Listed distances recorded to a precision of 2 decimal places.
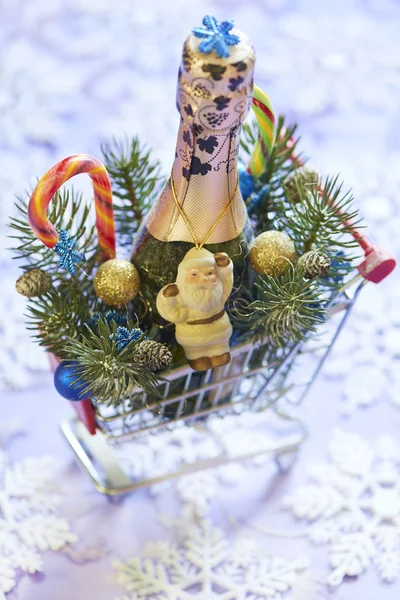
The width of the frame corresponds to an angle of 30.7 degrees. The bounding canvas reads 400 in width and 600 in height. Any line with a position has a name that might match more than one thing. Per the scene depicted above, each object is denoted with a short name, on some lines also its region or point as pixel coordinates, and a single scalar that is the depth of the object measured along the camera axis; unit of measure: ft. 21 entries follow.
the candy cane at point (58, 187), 1.73
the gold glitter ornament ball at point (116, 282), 1.90
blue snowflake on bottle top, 1.57
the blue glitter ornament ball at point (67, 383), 1.88
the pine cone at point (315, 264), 1.87
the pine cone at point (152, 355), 1.79
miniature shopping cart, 2.03
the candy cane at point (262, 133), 1.92
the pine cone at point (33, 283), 1.92
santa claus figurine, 1.77
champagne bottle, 1.59
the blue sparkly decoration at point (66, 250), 1.80
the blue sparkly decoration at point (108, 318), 1.95
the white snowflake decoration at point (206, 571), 2.29
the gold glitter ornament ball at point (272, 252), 1.90
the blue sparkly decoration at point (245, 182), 2.14
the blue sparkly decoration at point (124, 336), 1.81
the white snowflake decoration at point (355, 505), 2.39
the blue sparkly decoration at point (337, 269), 2.02
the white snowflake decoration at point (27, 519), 2.31
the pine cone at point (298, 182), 2.12
